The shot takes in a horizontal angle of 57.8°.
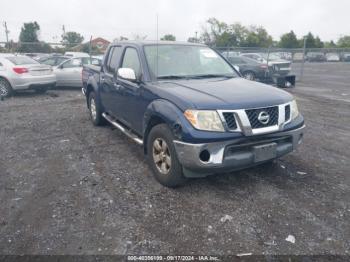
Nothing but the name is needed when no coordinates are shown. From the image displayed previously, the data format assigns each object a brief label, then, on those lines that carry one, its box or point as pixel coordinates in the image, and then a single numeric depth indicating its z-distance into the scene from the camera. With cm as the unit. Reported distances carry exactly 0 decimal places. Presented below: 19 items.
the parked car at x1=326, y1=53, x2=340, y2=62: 3790
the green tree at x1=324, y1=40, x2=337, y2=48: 7295
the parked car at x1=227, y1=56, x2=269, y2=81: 1611
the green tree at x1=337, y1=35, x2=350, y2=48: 7084
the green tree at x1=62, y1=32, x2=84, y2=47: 6946
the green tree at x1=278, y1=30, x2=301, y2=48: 6069
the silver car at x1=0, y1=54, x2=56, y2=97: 1104
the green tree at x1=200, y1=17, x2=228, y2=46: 6240
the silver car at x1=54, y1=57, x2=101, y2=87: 1315
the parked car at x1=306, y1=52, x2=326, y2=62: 3884
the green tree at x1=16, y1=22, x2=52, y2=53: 5439
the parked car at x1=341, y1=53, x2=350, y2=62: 3534
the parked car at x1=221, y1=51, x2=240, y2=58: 1971
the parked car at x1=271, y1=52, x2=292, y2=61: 2282
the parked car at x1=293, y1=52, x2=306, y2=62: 2750
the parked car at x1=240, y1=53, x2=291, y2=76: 1652
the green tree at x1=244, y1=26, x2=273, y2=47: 6153
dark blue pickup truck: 348
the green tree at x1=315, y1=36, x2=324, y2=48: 6309
